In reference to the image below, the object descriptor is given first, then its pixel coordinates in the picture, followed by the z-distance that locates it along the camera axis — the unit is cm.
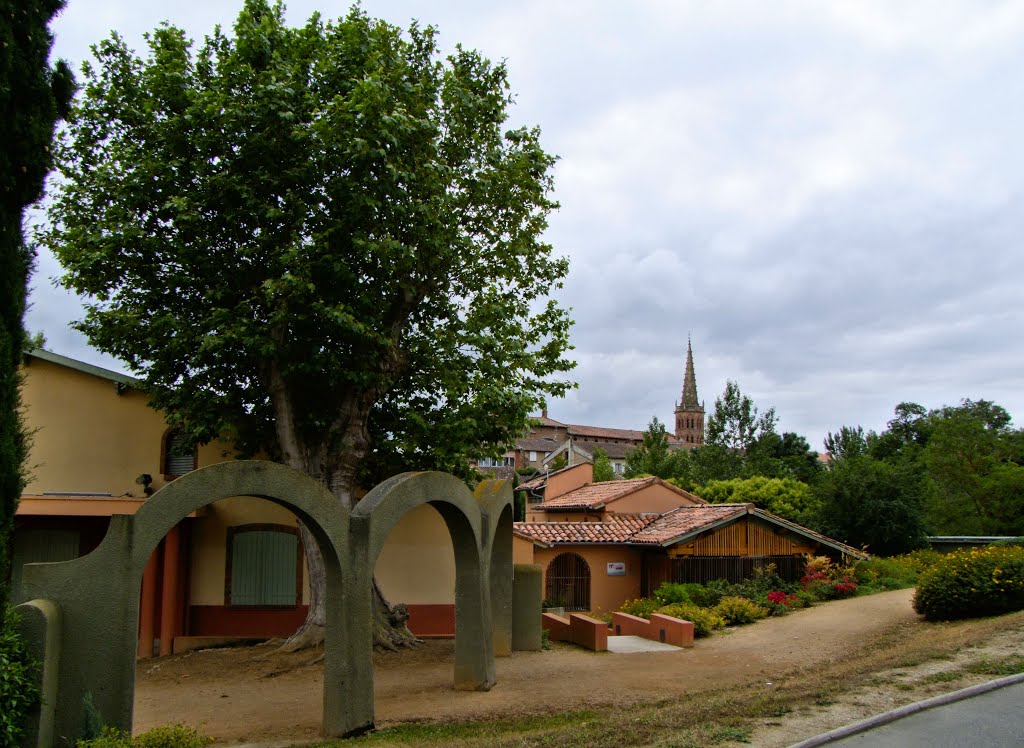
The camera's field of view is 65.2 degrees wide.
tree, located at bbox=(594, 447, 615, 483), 5641
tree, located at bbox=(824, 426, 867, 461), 6242
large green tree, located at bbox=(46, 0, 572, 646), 1408
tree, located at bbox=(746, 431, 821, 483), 4756
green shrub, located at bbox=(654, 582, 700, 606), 2370
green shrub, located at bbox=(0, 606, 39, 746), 755
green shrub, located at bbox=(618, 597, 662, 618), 2316
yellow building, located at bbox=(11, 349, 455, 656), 1847
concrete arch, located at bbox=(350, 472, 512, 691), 1198
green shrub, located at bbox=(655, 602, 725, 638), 1931
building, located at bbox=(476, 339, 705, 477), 8312
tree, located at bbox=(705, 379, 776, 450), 5128
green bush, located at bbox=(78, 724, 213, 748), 786
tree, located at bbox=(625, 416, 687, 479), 5347
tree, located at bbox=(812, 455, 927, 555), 3200
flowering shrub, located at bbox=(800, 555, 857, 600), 2434
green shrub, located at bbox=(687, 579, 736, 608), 2359
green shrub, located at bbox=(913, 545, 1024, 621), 1709
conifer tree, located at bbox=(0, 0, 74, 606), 792
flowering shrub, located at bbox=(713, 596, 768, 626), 2114
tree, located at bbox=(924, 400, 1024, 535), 3369
